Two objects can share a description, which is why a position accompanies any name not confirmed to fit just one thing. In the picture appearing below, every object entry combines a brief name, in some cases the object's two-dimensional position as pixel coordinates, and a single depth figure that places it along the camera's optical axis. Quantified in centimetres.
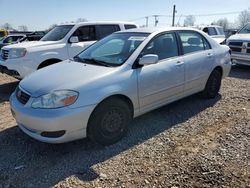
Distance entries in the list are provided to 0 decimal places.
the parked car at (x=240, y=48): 646
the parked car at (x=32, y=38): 873
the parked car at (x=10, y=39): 1220
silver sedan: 237
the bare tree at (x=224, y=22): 5326
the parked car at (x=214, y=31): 1112
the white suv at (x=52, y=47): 462
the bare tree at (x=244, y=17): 4466
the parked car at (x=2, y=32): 1850
